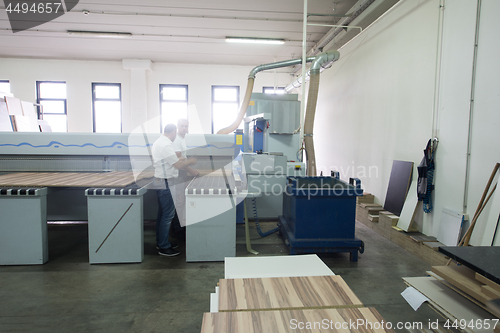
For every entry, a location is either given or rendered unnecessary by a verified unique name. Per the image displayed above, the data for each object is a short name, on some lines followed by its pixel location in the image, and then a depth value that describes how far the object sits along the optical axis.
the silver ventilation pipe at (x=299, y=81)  4.31
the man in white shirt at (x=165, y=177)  2.66
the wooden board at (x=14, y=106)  4.58
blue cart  2.62
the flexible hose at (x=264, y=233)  3.32
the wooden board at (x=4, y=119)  4.27
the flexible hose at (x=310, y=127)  4.01
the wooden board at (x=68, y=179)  2.46
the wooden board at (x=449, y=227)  2.41
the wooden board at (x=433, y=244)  2.54
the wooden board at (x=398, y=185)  3.18
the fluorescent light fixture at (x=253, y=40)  5.61
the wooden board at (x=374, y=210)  3.73
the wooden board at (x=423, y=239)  2.73
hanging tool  2.79
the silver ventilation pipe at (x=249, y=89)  4.98
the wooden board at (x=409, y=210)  2.99
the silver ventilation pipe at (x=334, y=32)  3.91
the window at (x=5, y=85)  7.08
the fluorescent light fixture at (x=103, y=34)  5.39
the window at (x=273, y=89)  7.75
